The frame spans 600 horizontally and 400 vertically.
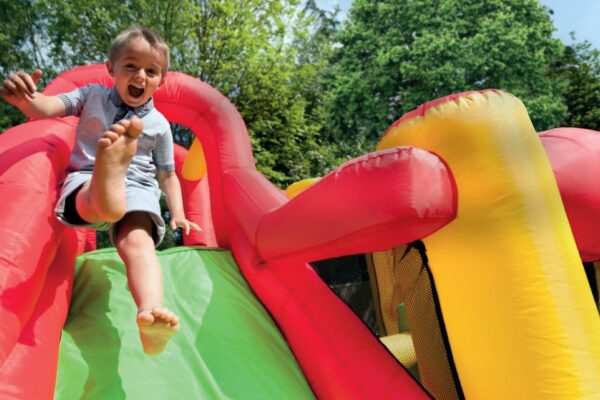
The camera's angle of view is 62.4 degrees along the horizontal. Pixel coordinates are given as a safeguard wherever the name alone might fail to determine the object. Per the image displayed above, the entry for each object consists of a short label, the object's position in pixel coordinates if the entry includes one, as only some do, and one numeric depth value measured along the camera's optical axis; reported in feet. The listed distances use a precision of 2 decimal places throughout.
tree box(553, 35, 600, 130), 46.38
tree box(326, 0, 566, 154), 38.60
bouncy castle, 4.33
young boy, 4.05
